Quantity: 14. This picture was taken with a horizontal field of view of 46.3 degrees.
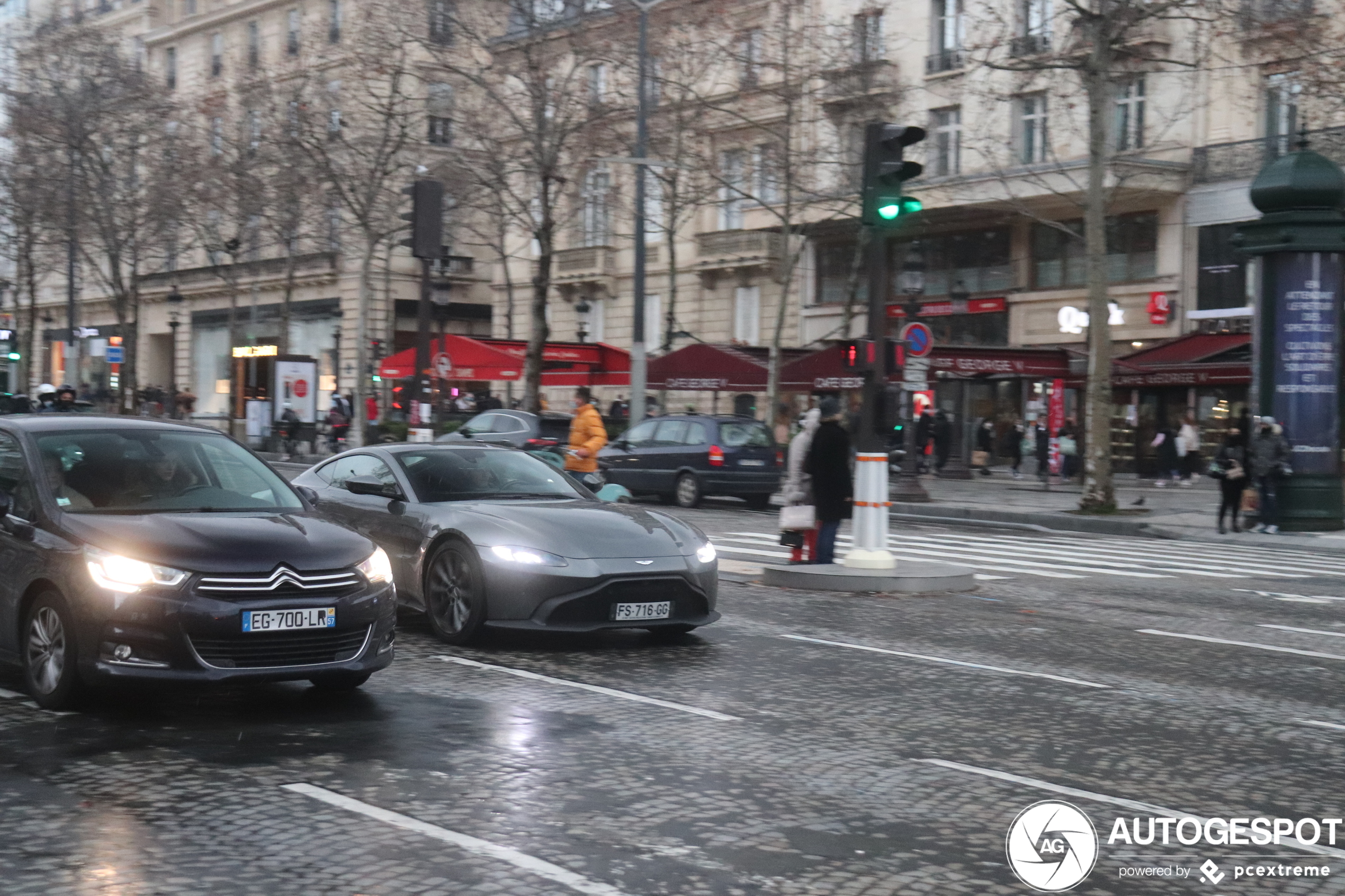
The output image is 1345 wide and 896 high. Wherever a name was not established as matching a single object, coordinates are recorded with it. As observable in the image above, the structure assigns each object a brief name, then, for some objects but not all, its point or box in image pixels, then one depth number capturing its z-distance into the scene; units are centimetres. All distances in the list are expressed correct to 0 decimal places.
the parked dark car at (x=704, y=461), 2667
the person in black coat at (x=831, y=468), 1463
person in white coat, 1508
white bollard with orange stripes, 1452
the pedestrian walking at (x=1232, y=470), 2344
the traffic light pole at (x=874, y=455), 1447
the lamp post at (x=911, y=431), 2994
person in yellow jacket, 1853
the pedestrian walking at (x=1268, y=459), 2367
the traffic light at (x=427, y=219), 2114
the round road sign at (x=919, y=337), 2516
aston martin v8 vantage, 1012
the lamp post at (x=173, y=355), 5688
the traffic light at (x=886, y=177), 1420
